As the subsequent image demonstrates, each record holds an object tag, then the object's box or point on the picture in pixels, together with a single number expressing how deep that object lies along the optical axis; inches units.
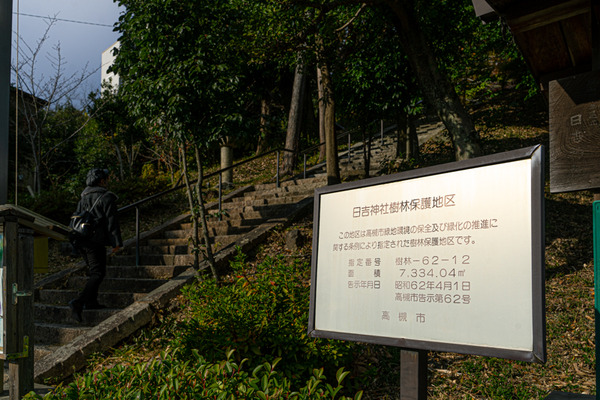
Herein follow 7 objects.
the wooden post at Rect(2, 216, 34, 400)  148.6
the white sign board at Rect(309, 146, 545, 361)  82.0
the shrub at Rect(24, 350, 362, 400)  99.7
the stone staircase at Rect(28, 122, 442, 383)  229.6
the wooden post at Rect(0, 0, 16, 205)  179.6
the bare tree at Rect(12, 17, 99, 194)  540.1
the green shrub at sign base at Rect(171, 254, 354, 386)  159.9
